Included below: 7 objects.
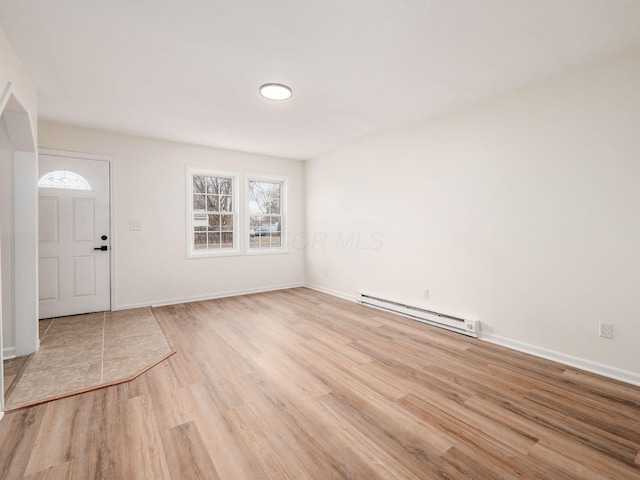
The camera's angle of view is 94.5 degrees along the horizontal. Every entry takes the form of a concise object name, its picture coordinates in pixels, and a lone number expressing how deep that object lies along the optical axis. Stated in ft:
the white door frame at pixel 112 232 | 13.93
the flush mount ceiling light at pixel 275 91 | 9.33
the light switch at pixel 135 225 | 14.46
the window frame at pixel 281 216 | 17.85
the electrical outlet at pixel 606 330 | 8.00
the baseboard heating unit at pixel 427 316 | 10.81
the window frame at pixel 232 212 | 15.99
